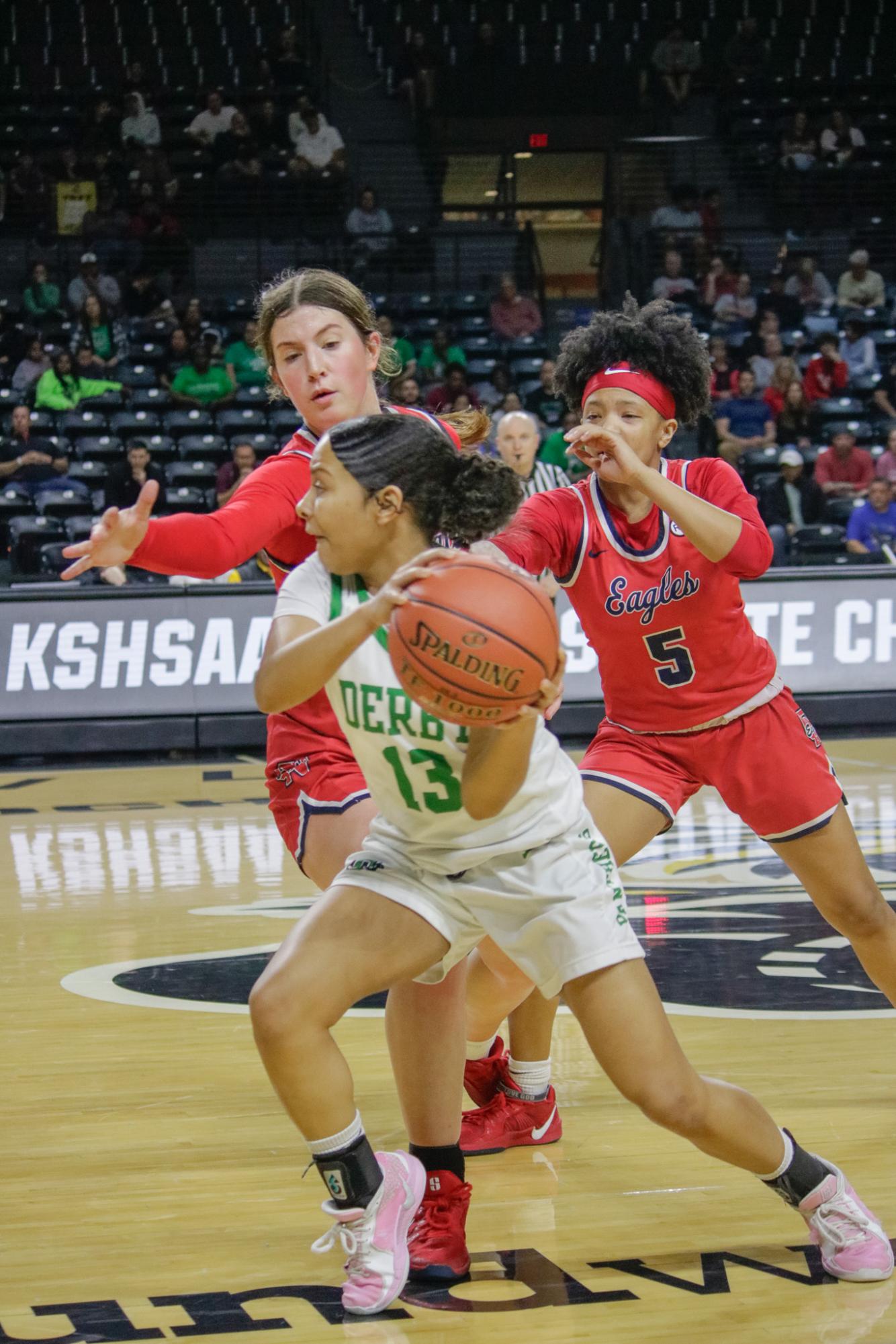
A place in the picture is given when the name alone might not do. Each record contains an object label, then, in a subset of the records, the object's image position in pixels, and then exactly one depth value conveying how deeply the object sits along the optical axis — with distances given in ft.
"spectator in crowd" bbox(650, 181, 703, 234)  55.42
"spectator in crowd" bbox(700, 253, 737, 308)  53.11
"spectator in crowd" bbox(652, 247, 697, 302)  52.31
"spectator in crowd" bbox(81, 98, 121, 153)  55.26
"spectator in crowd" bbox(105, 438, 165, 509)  39.96
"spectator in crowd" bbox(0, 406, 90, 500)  42.63
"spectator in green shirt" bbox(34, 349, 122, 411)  46.68
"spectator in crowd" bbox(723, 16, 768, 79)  62.28
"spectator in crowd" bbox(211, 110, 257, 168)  55.67
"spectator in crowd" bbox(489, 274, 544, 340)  52.85
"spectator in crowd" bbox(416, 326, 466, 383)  48.62
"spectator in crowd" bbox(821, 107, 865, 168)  58.44
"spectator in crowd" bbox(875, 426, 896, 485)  44.62
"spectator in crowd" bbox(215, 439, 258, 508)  40.88
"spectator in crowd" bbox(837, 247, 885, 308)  54.13
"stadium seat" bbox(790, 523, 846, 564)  39.96
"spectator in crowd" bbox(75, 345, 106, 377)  47.55
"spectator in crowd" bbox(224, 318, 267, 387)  48.62
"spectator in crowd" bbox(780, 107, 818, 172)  58.29
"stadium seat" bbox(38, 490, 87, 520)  41.37
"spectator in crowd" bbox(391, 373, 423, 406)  43.34
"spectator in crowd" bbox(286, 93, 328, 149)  56.34
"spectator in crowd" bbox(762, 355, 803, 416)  48.08
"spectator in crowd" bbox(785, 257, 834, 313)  54.29
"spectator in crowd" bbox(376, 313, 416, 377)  46.58
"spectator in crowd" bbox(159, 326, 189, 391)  48.70
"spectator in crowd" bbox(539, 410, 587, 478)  39.58
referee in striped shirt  26.27
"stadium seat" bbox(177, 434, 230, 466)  45.06
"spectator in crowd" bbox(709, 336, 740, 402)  48.42
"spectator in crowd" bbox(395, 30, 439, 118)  61.00
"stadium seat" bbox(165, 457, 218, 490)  43.57
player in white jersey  8.80
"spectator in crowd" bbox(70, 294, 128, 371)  47.80
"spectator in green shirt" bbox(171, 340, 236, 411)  47.88
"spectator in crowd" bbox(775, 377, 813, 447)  47.09
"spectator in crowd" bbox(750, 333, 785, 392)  50.08
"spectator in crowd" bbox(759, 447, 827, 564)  42.52
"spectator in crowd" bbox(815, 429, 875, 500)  44.57
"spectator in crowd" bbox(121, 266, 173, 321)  51.13
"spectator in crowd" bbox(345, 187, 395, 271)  54.03
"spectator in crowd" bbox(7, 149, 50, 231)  53.52
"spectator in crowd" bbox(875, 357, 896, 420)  49.24
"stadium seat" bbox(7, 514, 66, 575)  38.58
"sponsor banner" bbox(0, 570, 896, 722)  33.83
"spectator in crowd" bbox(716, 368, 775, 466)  47.37
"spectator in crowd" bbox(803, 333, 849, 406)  49.93
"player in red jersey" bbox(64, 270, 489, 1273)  9.90
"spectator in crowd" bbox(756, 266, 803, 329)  53.47
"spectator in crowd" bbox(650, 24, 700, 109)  60.80
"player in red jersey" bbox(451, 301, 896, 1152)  11.66
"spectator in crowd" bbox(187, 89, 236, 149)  56.18
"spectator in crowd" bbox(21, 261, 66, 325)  50.08
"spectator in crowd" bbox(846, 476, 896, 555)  40.50
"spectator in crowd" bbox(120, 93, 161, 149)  55.67
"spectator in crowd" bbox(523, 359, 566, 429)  47.34
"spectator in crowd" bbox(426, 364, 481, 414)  45.44
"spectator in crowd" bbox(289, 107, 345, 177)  55.57
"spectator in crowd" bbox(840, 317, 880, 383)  51.62
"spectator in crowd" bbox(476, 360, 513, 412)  47.29
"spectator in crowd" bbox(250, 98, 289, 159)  56.80
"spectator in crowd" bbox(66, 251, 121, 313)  49.55
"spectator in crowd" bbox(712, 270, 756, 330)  52.34
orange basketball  8.09
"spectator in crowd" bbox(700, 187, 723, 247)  54.95
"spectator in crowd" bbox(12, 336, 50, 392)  47.60
